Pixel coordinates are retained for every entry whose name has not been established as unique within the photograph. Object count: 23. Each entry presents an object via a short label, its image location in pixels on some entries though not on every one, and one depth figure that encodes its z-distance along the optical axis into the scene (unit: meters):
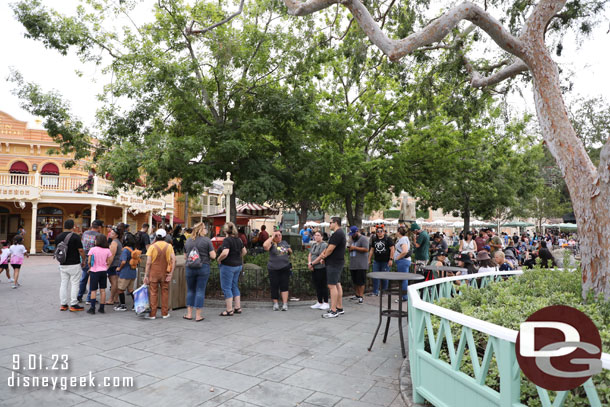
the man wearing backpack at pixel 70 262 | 7.49
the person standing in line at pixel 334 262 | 7.34
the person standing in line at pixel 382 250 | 9.05
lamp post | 10.78
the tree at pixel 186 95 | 10.62
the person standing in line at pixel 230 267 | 7.41
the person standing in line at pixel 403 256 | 8.84
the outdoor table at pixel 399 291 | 5.21
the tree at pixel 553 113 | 4.72
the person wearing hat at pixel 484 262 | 8.24
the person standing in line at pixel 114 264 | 8.19
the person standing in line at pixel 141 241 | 8.38
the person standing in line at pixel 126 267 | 8.05
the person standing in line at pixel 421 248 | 10.06
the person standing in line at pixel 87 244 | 8.18
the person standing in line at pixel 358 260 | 8.66
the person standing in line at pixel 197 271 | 7.02
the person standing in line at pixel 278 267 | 7.88
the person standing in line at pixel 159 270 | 7.05
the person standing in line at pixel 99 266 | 7.49
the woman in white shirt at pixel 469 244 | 13.10
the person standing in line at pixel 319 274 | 7.93
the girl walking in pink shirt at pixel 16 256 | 10.87
